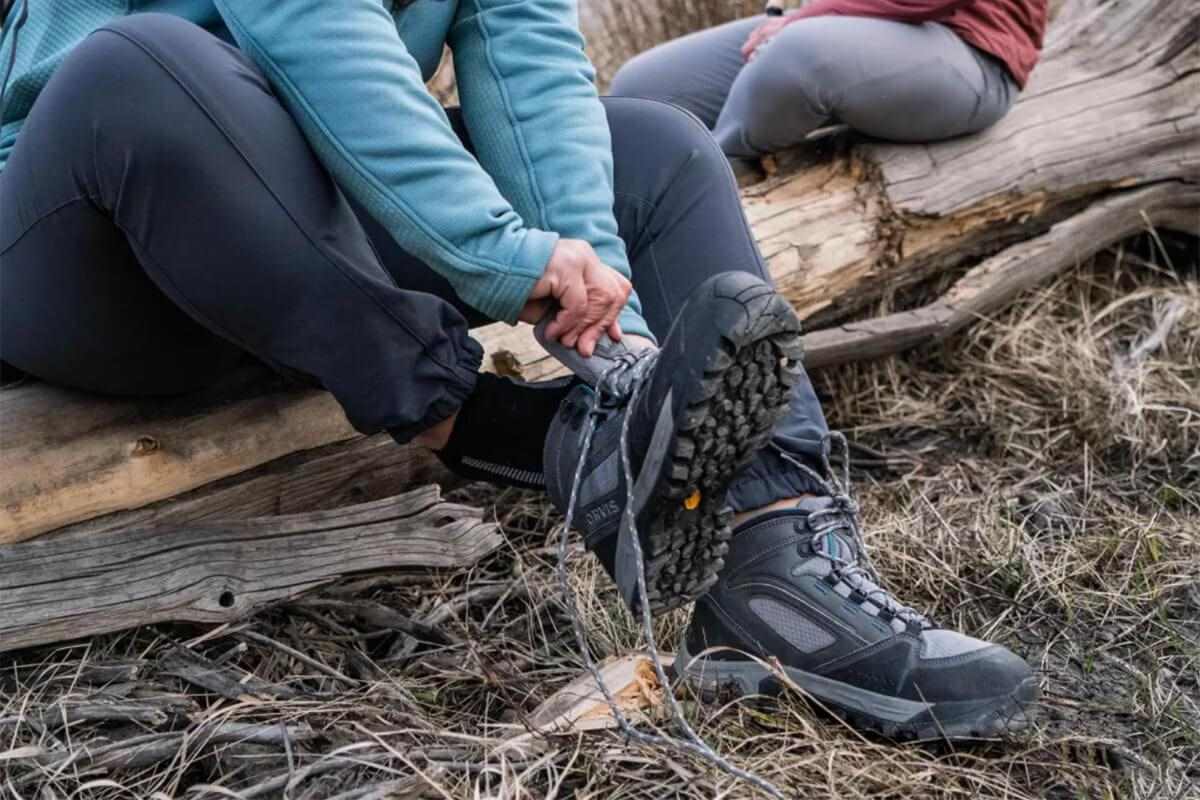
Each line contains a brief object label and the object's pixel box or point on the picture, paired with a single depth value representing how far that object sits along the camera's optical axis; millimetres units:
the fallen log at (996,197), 2416
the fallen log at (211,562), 1581
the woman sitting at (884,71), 2402
